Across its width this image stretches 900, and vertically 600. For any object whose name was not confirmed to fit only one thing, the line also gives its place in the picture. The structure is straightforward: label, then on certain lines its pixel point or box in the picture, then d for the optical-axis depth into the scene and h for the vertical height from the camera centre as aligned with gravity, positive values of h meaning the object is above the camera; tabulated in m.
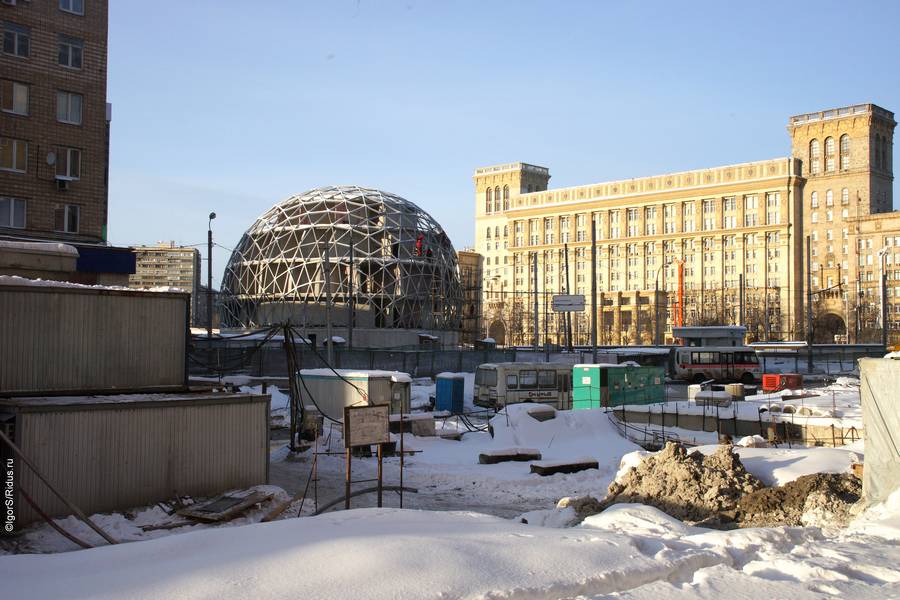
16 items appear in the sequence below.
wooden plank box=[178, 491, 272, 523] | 13.50 -3.23
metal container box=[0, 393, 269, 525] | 13.28 -2.23
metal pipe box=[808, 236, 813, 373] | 51.59 +0.09
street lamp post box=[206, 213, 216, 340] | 40.65 +2.72
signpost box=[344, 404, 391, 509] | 12.86 -1.66
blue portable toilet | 31.61 -2.65
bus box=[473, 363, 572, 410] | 32.94 -2.44
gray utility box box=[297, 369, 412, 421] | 25.62 -2.14
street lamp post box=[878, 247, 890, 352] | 56.33 +1.67
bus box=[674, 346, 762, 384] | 47.78 -2.24
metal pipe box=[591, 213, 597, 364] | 38.50 +1.41
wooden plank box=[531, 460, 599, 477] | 18.91 -3.39
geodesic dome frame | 64.12 +4.99
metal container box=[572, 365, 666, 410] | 32.44 -2.46
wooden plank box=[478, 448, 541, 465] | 20.66 -3.38
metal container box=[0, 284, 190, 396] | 15.14 -0.34
